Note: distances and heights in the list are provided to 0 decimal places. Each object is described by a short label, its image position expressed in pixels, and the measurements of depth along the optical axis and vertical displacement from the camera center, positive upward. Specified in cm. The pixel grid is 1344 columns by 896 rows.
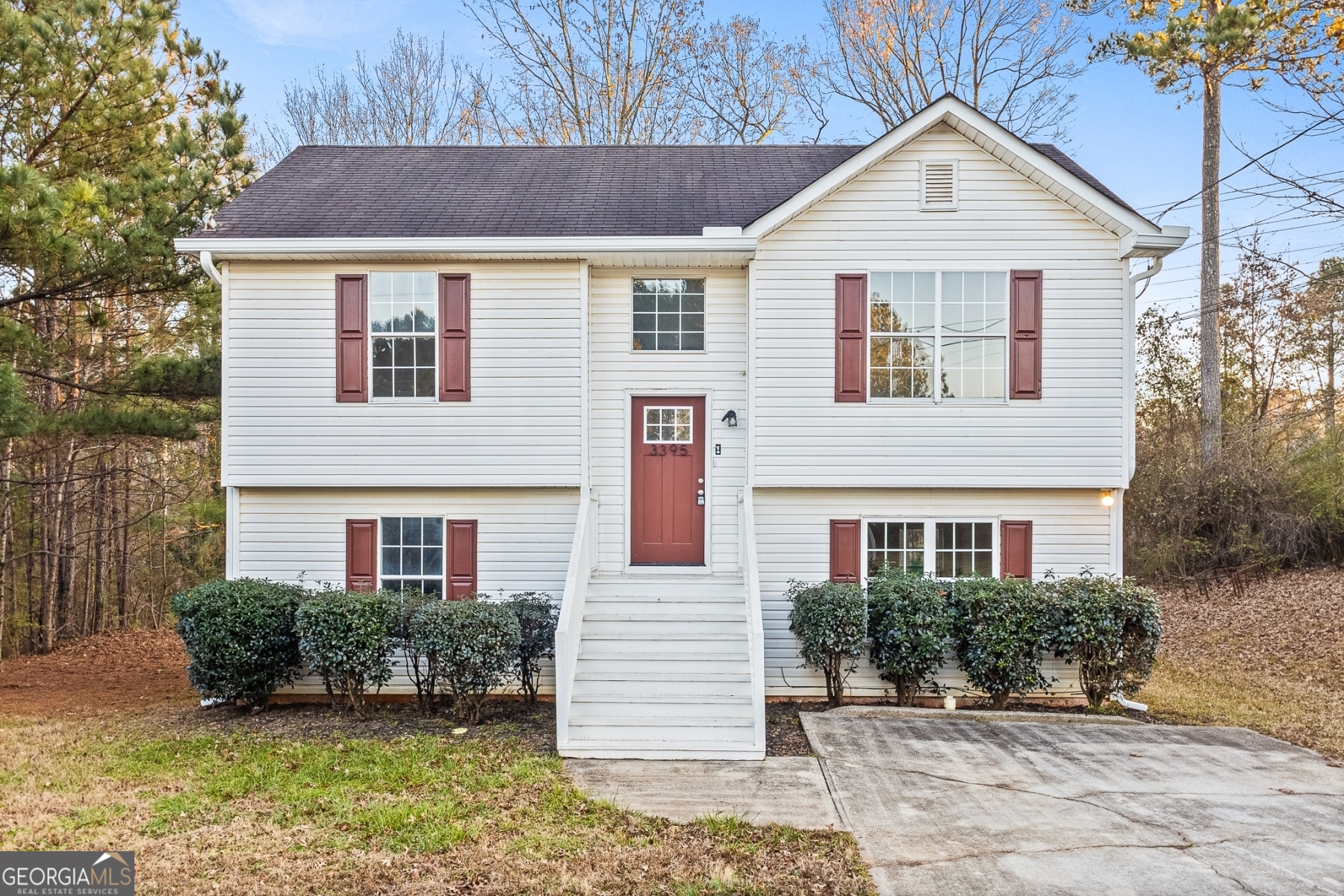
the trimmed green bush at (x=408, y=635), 764 -185
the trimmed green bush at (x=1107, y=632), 782 -186
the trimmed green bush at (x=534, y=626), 791 -182
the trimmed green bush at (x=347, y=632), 746 -178
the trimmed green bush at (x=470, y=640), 732 -182
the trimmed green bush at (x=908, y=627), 780 -182
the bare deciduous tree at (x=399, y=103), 1781 +787
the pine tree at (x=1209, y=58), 1322 +709
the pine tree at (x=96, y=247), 829 +220
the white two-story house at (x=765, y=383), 833 +67
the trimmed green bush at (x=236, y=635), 765 -185
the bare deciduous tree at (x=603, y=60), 1623 +807
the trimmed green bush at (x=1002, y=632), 779 -186
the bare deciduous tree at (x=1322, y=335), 1503 +219
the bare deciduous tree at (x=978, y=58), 1634 +813
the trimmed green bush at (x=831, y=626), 774 -179
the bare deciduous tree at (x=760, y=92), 1717 +775
